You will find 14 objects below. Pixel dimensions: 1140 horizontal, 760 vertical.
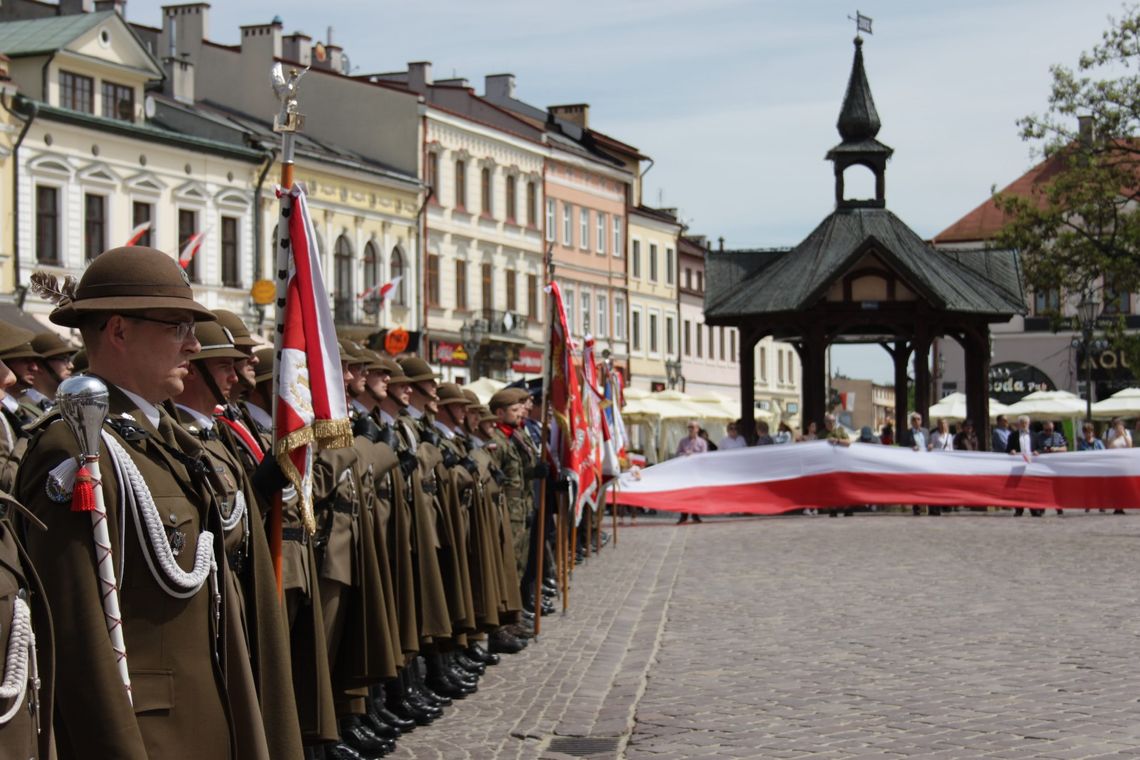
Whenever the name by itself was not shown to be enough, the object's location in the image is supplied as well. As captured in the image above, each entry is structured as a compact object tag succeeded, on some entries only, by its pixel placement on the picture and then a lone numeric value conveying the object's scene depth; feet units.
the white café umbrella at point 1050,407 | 159.02
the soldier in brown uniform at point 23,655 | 11.69
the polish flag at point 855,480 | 93.35
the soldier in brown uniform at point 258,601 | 15.70
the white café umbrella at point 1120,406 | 162.71
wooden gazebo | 111.14
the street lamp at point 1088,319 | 125.70
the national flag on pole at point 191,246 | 90.23
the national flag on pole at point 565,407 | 49.65
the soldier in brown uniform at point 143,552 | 13.10
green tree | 107.96
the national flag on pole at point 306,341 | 21.26
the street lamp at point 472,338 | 191.83
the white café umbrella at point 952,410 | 159.36
